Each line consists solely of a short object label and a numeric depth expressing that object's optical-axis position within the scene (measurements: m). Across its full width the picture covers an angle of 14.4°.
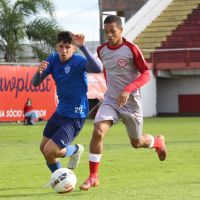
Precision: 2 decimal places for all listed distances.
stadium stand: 45.72
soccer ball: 9.14
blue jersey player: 10.05
